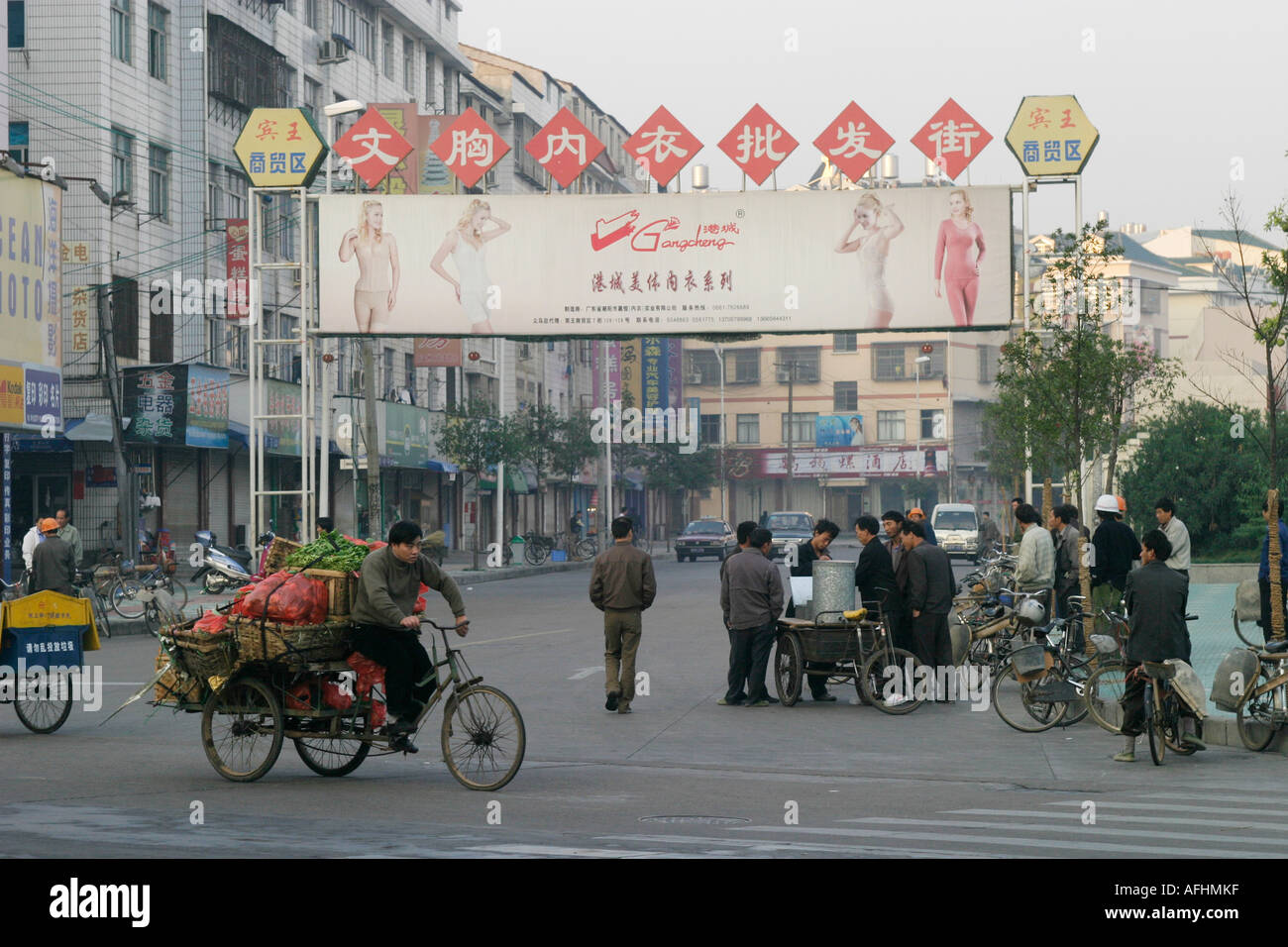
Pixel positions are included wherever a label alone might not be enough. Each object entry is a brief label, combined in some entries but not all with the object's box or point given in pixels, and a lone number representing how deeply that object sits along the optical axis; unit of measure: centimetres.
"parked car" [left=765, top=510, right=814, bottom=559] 5906
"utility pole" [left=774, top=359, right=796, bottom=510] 9031
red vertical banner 4088
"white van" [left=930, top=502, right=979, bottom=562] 5722
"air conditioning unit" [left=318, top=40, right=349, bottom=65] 5231
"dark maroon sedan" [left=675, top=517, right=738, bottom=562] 6228
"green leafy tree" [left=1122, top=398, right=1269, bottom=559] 4003
